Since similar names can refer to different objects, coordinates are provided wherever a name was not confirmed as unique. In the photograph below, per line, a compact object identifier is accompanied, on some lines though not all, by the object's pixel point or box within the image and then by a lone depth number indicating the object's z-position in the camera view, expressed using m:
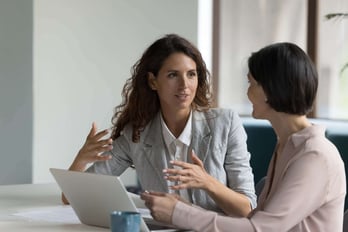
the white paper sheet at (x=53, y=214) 3.41
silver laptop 3.05
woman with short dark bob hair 2.90
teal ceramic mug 2.77
